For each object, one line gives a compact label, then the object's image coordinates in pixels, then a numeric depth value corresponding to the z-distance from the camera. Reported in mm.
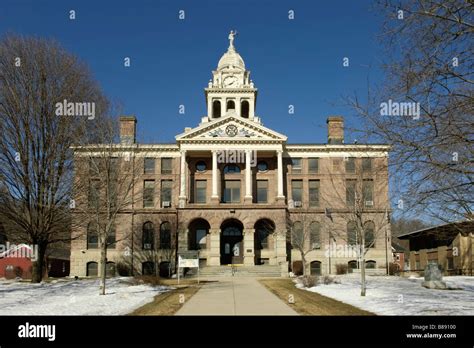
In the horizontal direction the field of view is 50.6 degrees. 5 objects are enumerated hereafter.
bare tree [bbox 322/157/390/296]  13570
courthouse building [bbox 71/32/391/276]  53688
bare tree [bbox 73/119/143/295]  25125
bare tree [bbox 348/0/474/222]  10367
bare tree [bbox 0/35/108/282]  30359
